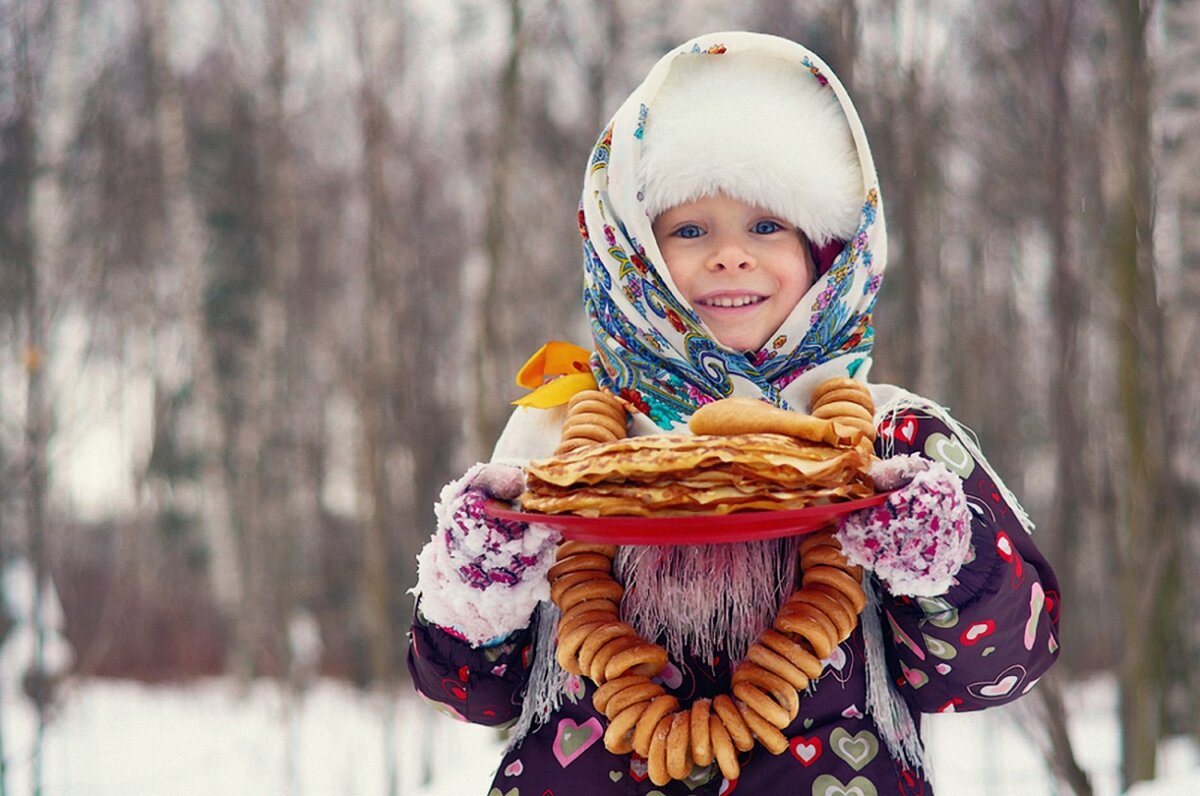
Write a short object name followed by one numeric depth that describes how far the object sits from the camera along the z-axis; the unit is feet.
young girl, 4.43
